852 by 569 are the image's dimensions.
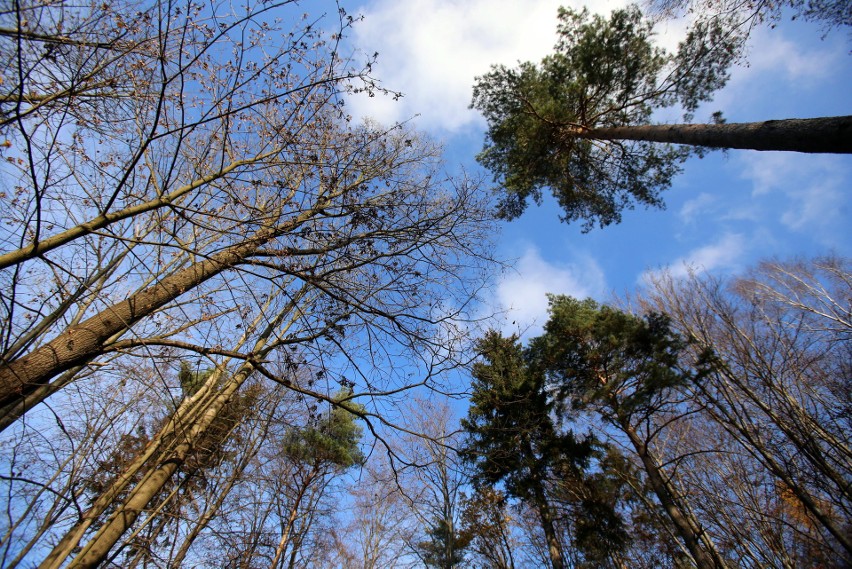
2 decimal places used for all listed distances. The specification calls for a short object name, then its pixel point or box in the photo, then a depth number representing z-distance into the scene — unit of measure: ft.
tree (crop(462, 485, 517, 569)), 39.40
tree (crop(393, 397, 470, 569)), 39.91
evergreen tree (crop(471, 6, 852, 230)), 22.90
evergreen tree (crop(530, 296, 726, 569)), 25.84
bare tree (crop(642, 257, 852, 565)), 24.00
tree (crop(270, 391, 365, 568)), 36.58
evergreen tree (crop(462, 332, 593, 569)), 34.01
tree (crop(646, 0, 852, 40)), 15.87
